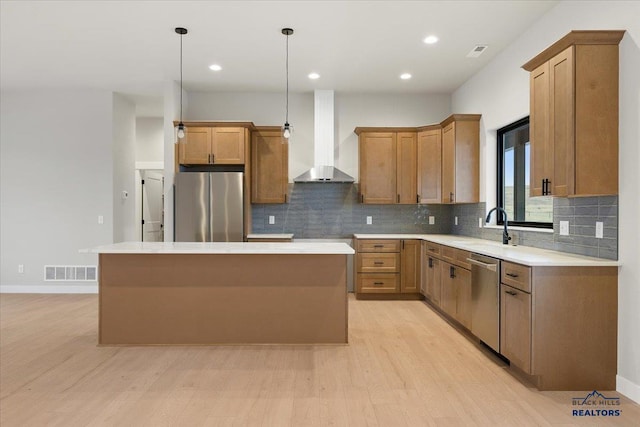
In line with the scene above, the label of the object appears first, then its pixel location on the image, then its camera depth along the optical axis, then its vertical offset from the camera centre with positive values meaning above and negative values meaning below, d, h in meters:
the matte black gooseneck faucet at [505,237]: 4.05 -0.25
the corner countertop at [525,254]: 2.73 -0.33
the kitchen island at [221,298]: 3.66 -0.79
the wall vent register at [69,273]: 6.01 -0.91
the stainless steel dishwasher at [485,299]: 3.25 -0.74
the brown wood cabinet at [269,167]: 5.82 +0.66
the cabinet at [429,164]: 5.61 +0.68
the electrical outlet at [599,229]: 2.88 -0.12
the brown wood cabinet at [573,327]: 2.73 -0.78
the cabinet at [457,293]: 3.87 -0.83
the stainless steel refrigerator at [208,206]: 5.35 +0.08
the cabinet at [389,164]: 5.84 +0.70
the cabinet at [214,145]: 5.54 +0.93
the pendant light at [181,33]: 3.94 +1.81
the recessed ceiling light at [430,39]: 4.16 +1.81
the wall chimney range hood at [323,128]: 6.00 +1.26
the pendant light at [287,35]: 3.99 +1.80
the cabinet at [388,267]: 5.54 -0.76
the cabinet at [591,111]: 2.72 +0.69
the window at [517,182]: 4.06 +0.35
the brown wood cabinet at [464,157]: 5.14 +0.71
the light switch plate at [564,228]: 3.25 -0.13
